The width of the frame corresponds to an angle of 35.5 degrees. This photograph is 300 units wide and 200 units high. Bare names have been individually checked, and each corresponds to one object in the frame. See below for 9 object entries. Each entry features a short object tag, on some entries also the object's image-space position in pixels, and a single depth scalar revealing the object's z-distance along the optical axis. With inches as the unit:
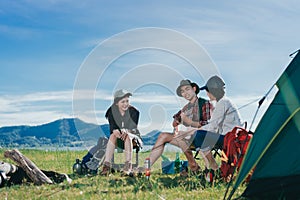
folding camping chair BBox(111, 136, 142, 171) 274.8
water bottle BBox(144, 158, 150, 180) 237.9
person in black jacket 276.4
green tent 172.2
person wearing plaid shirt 255.0
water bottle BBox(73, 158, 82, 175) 275.7
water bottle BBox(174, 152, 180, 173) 265.4
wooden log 237.6
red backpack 219.5
